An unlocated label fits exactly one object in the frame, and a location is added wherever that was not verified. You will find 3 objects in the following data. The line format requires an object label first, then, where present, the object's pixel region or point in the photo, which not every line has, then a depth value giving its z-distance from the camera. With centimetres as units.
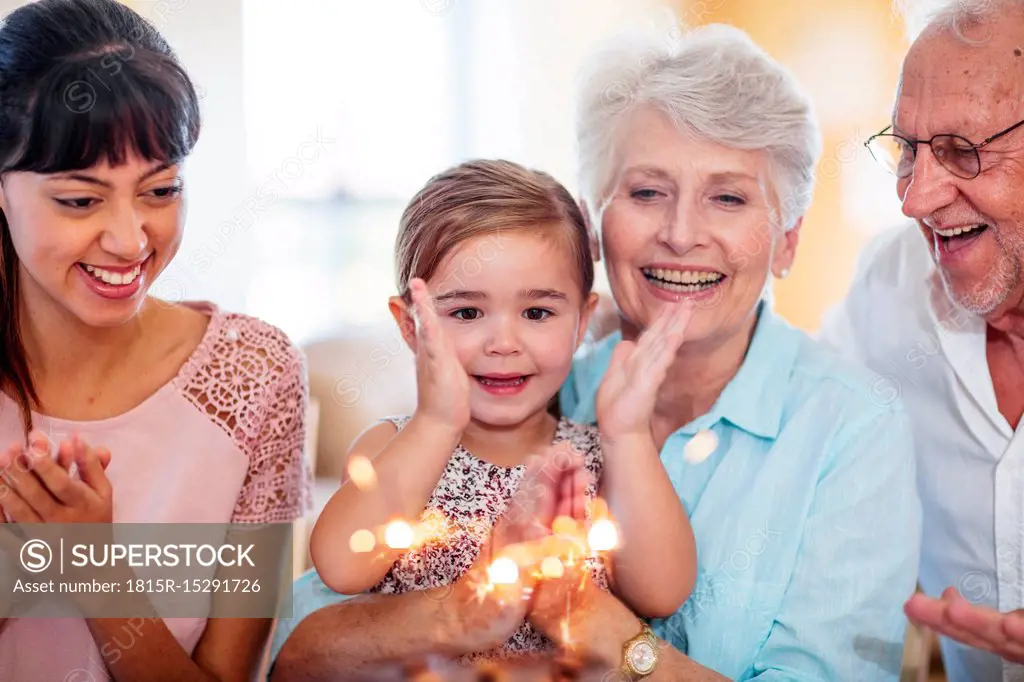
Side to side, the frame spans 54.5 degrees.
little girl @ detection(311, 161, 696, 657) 122
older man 131
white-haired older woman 130
